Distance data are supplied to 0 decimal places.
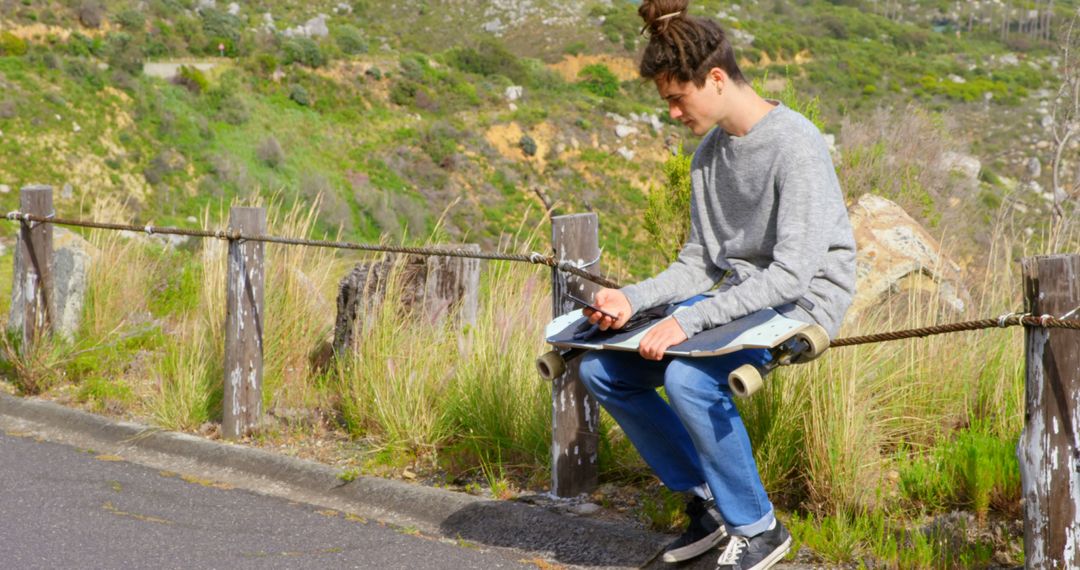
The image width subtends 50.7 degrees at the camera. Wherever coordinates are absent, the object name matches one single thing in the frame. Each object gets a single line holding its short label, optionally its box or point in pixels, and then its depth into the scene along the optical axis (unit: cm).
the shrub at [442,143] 4856
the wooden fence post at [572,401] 435
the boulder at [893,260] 780
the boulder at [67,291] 721
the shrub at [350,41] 6219
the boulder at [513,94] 5972
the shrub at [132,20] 4844
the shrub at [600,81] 6781
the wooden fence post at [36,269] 699
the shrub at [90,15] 4603
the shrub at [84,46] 4275
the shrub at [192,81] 4500
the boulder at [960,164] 1296
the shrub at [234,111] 4394
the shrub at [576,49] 7620
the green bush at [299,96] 4950
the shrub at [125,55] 4297
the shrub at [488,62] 6512
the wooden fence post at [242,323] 560
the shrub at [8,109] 3491
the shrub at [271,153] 4153
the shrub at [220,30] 5206
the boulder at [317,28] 6316
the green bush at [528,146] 5244
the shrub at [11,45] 4006
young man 328
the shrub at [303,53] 5231
